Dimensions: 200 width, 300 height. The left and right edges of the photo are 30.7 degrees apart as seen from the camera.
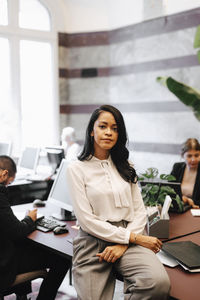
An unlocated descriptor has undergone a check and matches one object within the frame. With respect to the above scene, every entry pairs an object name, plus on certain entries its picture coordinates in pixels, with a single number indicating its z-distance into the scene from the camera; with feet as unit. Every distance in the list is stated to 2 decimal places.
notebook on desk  6.02
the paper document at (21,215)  9.24
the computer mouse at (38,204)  10.77
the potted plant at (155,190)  8.64
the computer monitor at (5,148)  16.60
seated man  7.46
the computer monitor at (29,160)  15.26
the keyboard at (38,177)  14.93
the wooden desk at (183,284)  5.24
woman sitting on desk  5.78
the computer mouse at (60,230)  8.21
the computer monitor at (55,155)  15.11
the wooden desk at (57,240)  7.26
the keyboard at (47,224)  8.54
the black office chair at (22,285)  7.66
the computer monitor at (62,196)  9.17
